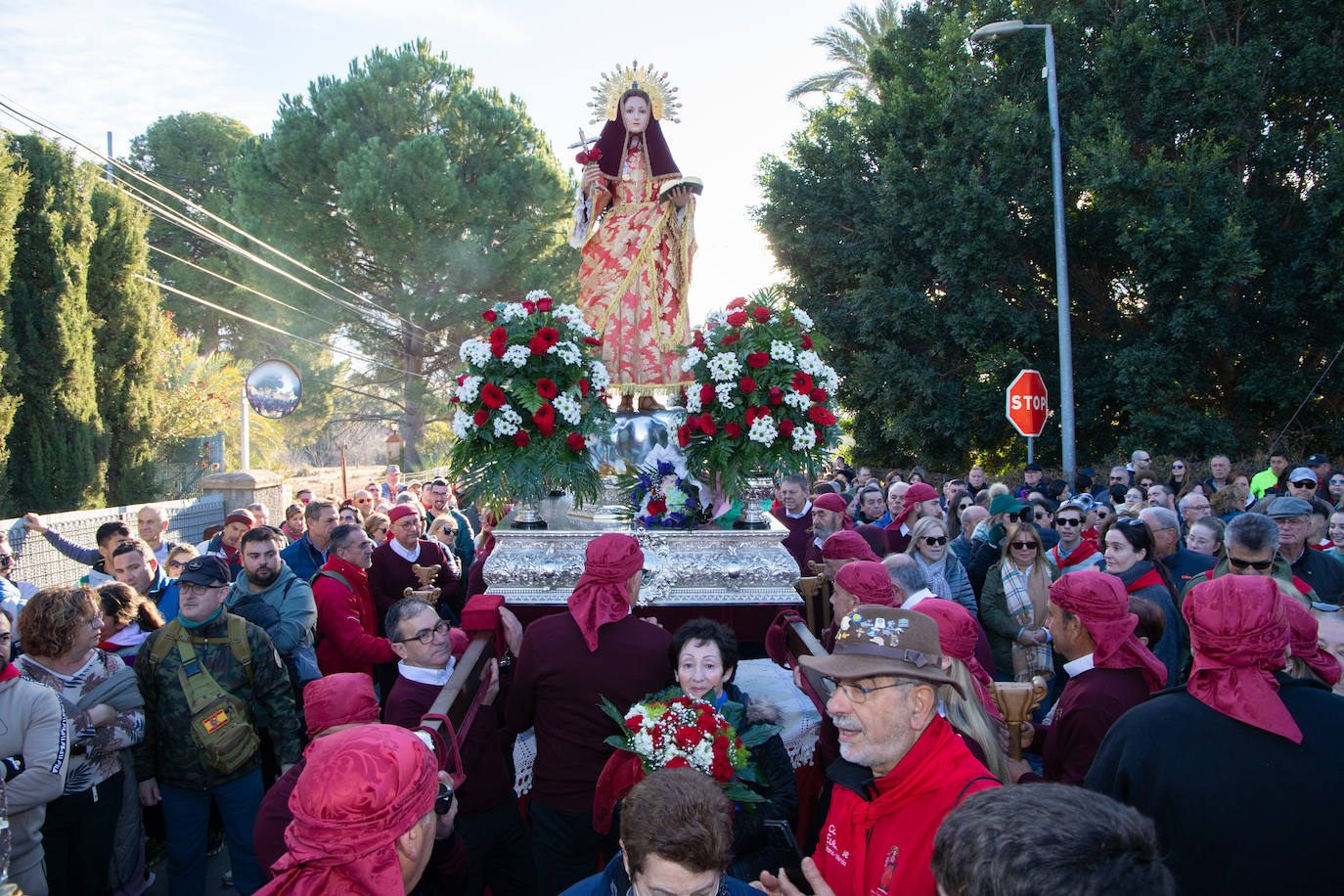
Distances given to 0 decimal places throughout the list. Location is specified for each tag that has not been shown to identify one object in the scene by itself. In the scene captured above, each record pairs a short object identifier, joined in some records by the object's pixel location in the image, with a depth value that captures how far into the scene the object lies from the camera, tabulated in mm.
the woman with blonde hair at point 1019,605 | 5449
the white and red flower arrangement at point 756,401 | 5727
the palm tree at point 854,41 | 24688
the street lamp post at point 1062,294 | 14617
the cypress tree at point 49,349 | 12406
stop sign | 15664
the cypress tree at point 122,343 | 14008
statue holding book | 7387
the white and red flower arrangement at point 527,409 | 5641
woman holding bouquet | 3115
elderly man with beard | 2283
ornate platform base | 5234
